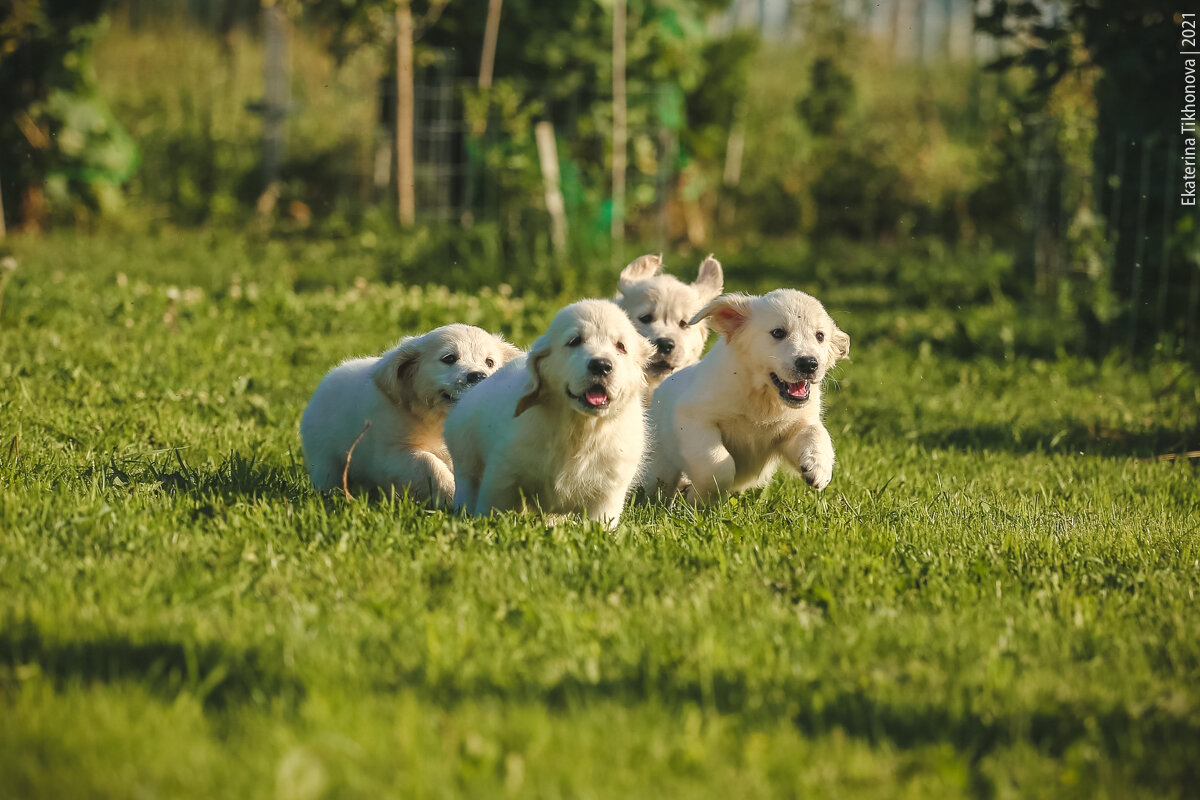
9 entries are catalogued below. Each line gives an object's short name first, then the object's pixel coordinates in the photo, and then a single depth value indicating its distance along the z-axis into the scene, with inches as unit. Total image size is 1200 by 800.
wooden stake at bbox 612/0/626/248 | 963.3
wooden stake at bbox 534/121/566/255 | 851.4
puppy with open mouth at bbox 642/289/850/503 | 368.5
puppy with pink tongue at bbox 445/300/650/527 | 302.7
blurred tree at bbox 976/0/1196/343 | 655.8
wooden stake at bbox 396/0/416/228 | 1006.4
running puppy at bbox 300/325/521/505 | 349.1
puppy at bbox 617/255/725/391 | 446.6
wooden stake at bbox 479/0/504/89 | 999.0
